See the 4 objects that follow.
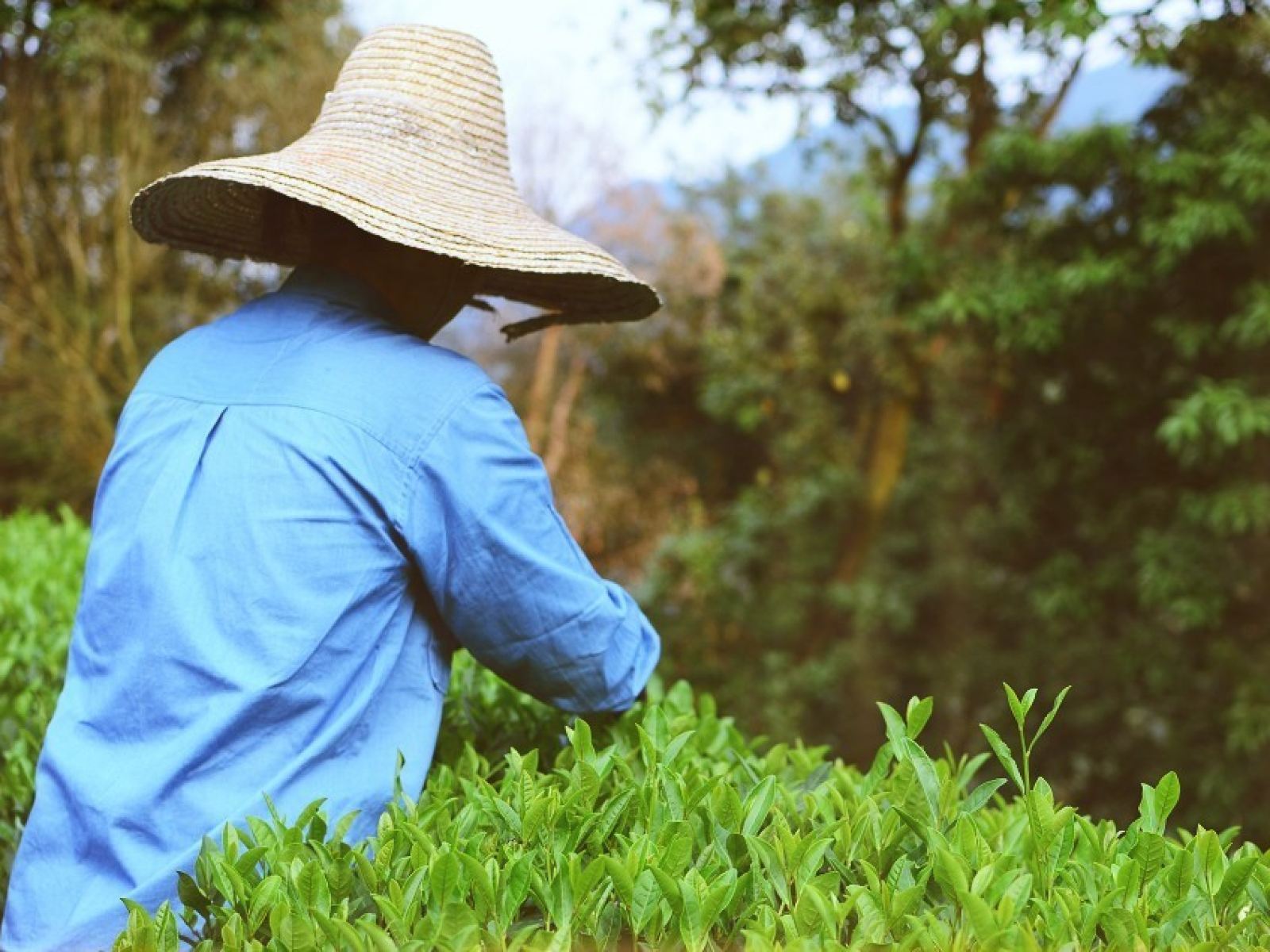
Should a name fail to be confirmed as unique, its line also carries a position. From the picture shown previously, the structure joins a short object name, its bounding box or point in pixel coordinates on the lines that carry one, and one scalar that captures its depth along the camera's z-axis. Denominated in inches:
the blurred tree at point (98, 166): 434.6
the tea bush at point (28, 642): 88.0
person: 66.9
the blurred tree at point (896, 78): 315.0
